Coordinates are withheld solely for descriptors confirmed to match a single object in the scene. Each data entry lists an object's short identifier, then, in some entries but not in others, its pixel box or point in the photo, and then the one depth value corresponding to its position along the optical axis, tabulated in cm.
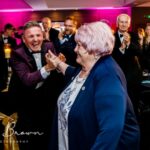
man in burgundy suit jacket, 174
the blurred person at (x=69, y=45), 255
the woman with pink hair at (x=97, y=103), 110
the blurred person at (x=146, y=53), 344
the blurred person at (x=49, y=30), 431
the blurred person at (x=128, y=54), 286
